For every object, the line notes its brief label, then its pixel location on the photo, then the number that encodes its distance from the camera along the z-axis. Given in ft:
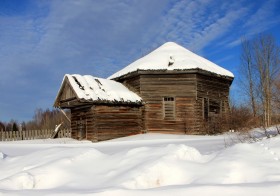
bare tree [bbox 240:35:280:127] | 105.68
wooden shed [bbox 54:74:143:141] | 70.03
